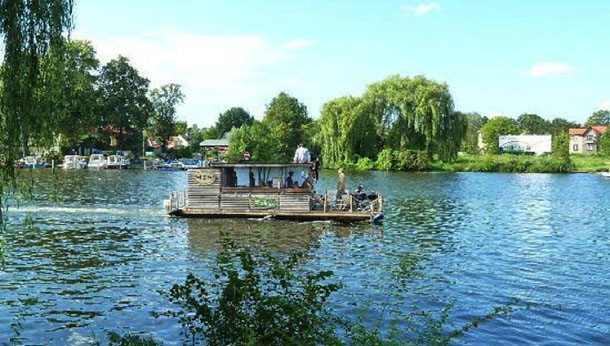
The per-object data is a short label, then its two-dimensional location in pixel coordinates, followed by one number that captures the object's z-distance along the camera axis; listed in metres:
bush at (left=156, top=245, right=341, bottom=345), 8.89
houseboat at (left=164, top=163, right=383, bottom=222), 34.03
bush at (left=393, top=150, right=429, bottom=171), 90.00
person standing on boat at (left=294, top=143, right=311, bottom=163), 34.78
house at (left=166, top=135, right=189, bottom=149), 126.65
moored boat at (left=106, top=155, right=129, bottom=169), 97.91
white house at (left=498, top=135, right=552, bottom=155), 162.75
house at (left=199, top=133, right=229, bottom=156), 144.26
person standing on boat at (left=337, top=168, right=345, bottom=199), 34.79
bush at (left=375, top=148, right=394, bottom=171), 90.62
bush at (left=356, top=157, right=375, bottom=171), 91.31
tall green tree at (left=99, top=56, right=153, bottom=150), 105.06
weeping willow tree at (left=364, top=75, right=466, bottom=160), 86.56
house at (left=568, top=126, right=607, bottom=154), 170.88
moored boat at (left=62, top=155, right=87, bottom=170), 95.88
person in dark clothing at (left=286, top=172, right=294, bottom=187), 34.49
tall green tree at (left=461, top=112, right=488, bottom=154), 136.16
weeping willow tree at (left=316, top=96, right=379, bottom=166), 89.94
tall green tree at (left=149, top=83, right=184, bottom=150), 117.44
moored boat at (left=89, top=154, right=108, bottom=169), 96.62
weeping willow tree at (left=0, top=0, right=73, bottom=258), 9.34
